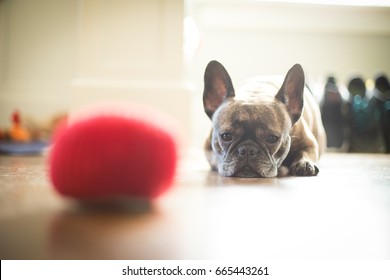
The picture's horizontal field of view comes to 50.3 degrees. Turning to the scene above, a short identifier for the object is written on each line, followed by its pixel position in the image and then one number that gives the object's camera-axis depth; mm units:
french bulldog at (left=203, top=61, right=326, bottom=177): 738
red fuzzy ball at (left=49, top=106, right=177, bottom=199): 440
